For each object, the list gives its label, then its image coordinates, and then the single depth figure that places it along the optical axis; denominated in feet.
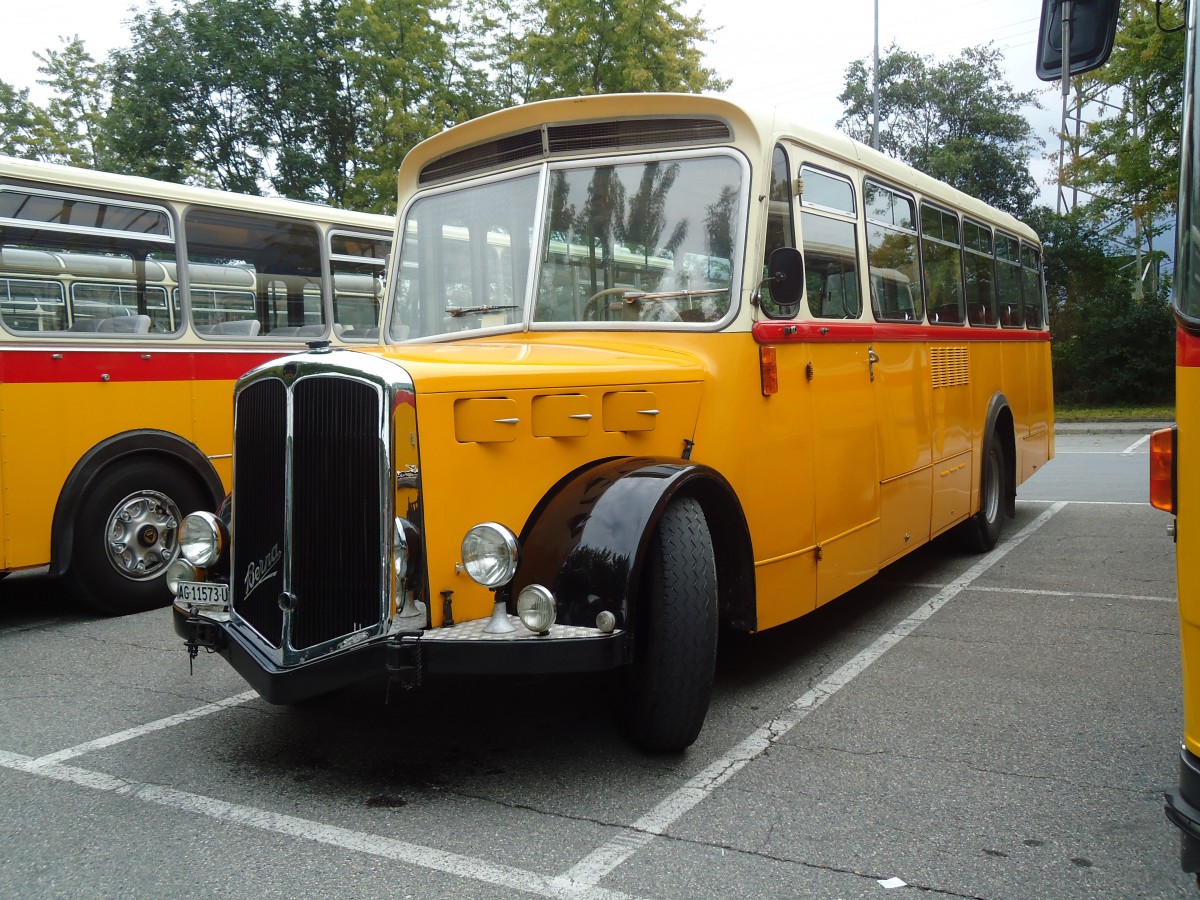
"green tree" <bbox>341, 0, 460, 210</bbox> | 75.00
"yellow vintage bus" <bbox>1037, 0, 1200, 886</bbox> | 8.27
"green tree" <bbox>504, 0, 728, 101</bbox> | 67.05
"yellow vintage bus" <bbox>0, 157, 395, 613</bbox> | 21.57
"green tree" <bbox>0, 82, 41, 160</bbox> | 108.06
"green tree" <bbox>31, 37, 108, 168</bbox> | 108.06
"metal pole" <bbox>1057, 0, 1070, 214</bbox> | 11.46
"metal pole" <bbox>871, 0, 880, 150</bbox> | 82.64
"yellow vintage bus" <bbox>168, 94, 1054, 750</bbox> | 12.13
